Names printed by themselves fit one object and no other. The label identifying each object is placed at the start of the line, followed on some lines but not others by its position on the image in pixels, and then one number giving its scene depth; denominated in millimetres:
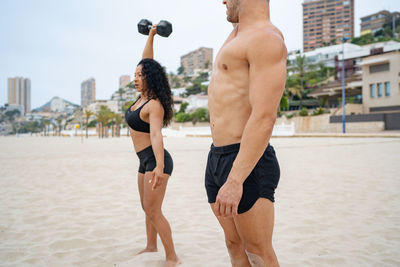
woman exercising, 2982
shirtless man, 1511
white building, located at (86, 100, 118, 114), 148500
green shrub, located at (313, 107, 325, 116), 46500
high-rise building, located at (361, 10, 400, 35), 125562
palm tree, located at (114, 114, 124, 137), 71806
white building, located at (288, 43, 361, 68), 76500
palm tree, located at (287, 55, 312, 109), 57406
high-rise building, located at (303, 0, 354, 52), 153625
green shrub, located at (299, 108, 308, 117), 48000
